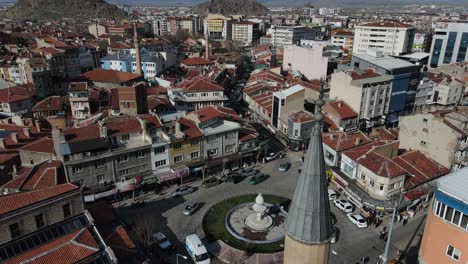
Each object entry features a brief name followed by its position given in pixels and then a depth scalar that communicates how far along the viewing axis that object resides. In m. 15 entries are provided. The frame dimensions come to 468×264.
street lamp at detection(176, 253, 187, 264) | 26.85
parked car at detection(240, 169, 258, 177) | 41.28
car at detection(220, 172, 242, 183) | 40.04
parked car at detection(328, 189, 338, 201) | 36.25
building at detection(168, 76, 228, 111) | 56.88
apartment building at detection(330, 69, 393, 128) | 52.66
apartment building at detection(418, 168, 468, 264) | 20.64
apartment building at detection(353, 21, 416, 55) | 105.88
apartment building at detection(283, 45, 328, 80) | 78.69
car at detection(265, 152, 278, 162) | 45.36
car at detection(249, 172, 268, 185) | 39.84
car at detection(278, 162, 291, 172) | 42.75
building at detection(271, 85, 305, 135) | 50.62
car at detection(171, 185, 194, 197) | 36.94
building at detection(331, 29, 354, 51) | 128.82
